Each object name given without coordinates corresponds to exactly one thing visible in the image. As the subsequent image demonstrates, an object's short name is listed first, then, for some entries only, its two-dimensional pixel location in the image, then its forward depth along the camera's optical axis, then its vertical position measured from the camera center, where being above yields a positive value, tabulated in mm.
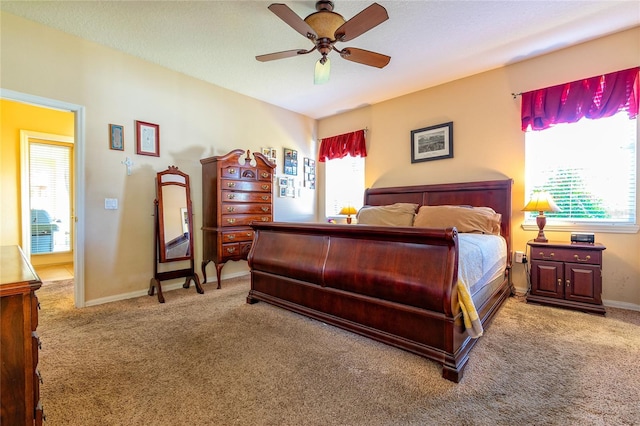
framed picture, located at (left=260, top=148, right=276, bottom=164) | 4758 +956
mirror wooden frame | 3453 -212
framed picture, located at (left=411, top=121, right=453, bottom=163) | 4012 +959
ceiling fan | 2053 +1405
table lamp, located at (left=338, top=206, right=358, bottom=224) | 4566 -30
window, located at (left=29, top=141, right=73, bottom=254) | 4789 +258
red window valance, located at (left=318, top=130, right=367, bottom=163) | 4953 +1137
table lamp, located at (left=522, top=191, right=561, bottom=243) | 3035 +13
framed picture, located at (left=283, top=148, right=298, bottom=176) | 5106 +863
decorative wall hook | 3383 +558
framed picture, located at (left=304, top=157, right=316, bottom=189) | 5469 +700
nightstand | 2754 -679
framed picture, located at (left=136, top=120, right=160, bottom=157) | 3465 +883
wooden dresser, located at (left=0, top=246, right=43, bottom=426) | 857 -427
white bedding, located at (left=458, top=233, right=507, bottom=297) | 1952 -410
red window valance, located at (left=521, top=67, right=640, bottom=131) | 2793 +1138
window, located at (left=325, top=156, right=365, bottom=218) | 5141 +479
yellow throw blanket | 1749 -644
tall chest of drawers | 3734 +79
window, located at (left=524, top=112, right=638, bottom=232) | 2908 +404
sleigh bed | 1779 -567
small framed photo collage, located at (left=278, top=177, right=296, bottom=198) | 5051 +402
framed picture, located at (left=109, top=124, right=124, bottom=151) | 3258 +845
